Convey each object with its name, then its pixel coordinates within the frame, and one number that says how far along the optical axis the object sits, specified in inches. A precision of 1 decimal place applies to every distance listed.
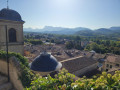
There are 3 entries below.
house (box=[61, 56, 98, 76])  485.4
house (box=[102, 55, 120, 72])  950.4
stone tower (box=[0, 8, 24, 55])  390.8
